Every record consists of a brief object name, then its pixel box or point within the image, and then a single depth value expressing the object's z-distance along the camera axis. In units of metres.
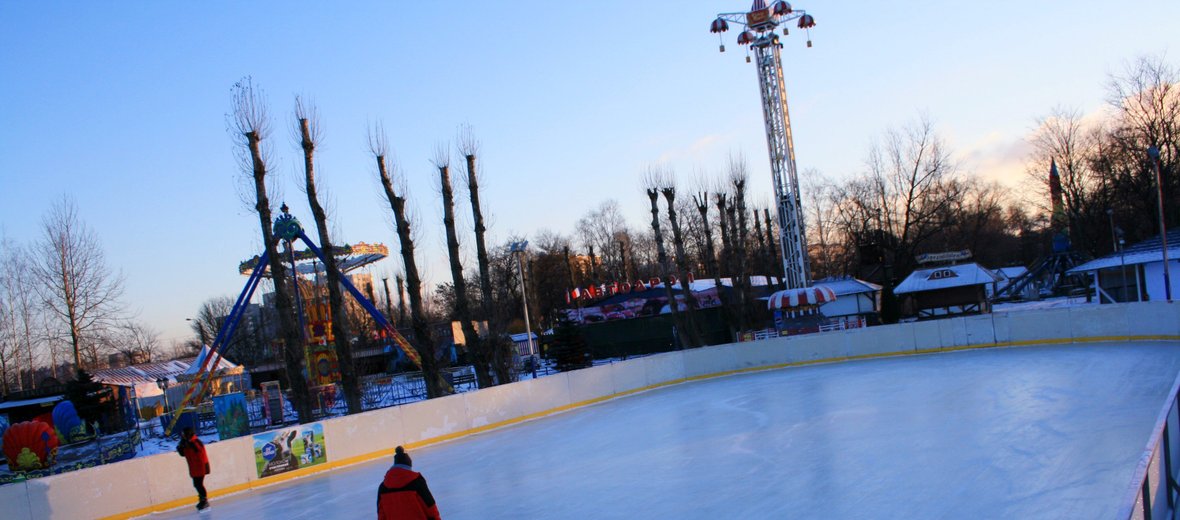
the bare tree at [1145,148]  44.22
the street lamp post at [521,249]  39.10
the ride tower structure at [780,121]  33.56
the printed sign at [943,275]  36.78
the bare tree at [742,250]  39.50
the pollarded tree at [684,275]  36.48
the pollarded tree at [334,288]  21.58
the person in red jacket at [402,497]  6.85
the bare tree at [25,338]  39.91
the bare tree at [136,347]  39.76
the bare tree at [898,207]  46.34
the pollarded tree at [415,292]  23.48
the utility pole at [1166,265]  25.52
